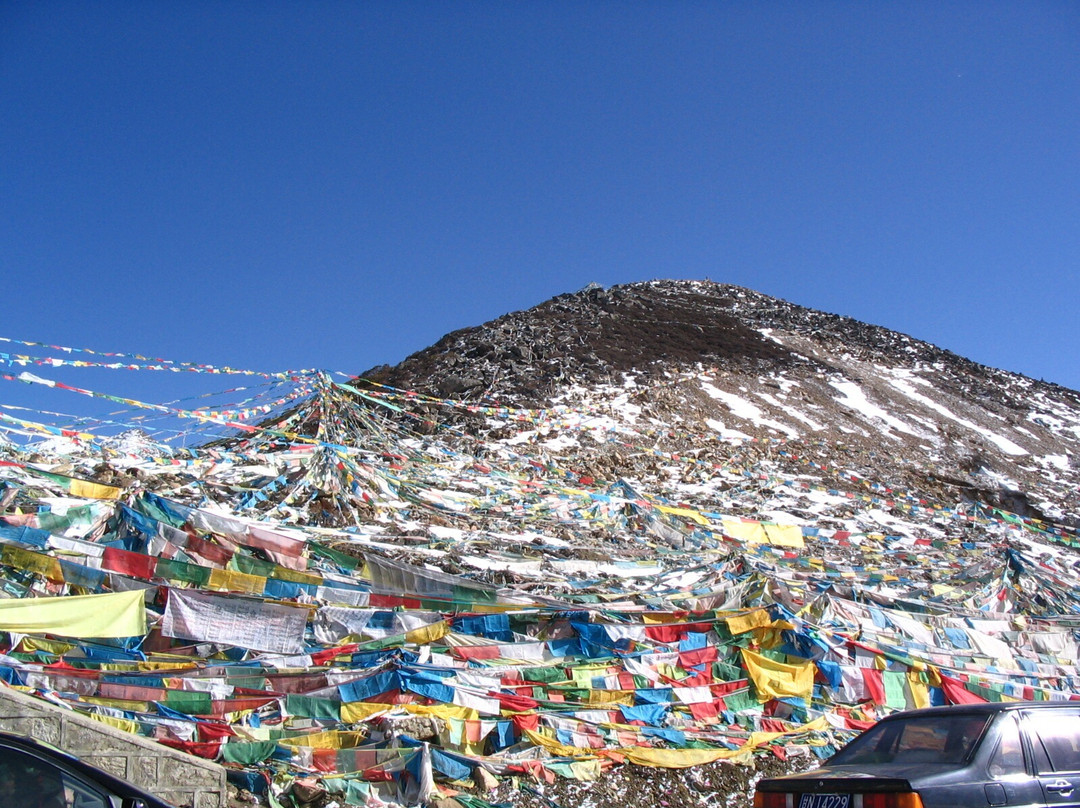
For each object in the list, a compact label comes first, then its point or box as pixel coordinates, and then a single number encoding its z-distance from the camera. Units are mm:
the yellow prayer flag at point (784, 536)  18750
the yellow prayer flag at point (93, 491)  12031
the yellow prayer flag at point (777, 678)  10164
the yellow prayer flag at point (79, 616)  7988
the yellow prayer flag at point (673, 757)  8031
